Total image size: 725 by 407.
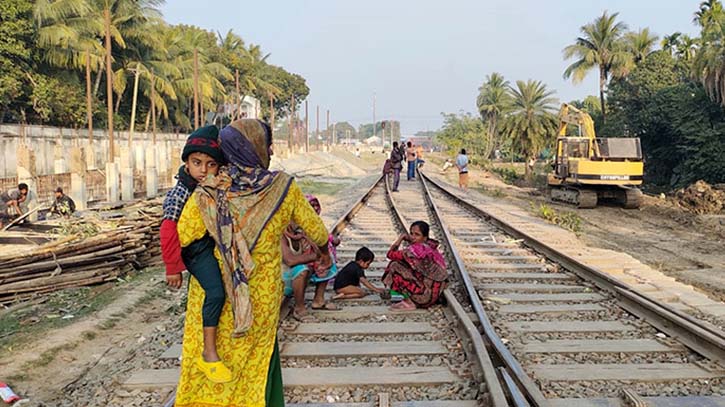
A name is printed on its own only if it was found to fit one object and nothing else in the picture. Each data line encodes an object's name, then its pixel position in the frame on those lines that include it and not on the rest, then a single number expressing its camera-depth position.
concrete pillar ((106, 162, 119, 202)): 17.49
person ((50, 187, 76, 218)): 12.27
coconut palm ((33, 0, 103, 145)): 31.09
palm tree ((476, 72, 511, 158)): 66.31
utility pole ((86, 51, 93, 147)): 21.12
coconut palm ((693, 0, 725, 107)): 24.42
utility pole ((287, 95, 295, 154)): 53.75
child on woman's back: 2.51
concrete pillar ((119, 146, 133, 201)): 18.22
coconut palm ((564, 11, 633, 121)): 44.03
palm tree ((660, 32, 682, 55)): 43.53
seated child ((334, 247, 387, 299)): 6.06
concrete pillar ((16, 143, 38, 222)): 12.49
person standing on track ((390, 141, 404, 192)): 18.62
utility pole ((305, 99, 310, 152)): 62.33
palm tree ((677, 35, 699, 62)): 41.88
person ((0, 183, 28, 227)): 10.90
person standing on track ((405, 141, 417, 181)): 23.39
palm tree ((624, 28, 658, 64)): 43.78
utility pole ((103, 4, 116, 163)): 20.20
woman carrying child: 2.51
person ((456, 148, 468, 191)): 20.82
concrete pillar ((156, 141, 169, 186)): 24.16
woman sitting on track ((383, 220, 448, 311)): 5.65
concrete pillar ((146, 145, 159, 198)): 19.89
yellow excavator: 17.28
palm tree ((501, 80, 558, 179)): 41.03
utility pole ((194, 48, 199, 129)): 27.97
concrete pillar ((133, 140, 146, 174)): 22.30
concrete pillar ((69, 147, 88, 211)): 15.04
